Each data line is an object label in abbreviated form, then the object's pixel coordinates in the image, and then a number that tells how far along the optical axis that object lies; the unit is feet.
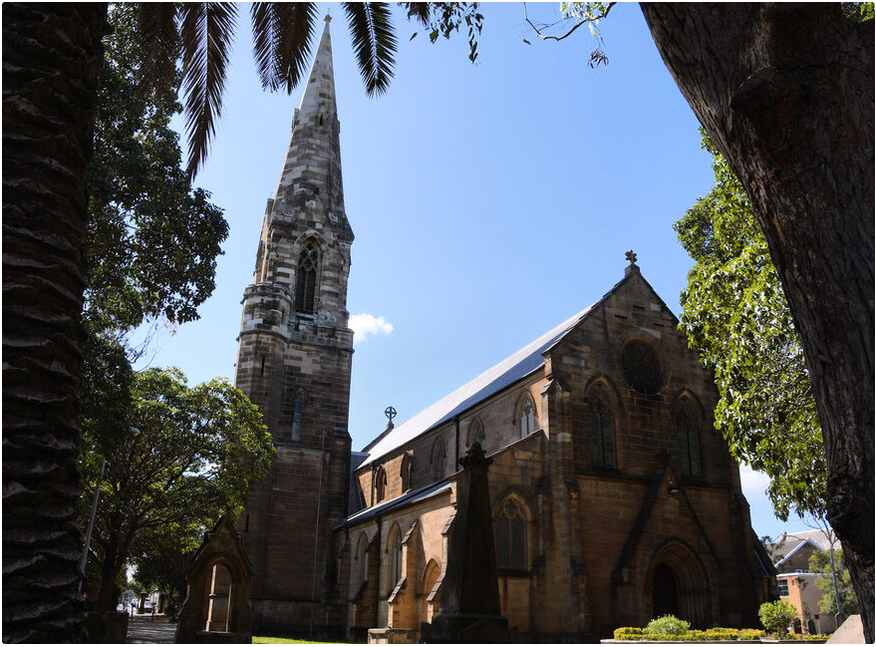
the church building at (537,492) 72.69
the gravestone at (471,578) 39.42
